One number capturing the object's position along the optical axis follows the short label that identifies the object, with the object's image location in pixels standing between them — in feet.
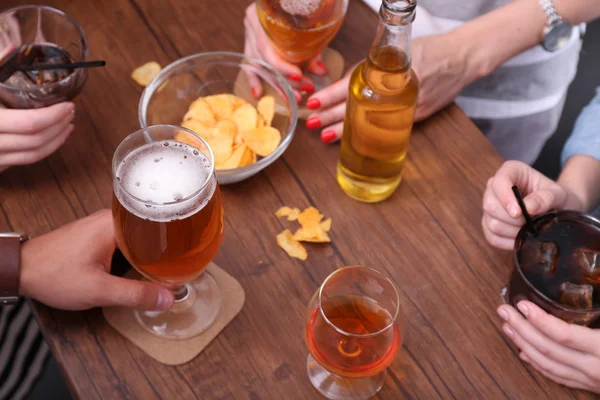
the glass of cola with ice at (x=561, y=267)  3.10
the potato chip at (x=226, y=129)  3.80
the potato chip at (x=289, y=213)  3.72
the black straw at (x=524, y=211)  3.27
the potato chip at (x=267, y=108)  4.01
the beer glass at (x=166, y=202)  2.67
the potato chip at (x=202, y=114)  3.90
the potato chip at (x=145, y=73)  4.17
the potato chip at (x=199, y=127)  3.83
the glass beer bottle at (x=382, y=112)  3.16
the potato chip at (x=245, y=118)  3.91
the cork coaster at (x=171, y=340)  3.22
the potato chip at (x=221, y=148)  3.70
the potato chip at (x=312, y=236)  3.60
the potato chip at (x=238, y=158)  3.68
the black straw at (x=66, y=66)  3.63
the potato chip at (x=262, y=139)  3.79
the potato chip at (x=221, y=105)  3.97
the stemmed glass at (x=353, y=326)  2.85
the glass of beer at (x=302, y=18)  4.01
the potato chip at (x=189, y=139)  2.86
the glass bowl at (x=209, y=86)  3.94
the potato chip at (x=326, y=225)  3.68
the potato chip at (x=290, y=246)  3.58
